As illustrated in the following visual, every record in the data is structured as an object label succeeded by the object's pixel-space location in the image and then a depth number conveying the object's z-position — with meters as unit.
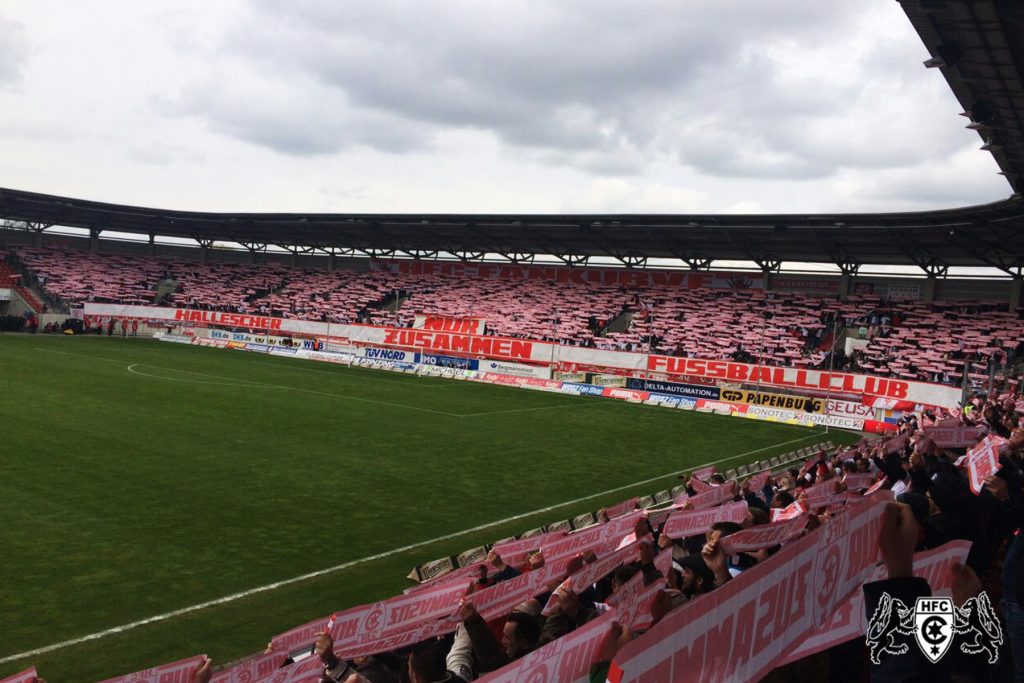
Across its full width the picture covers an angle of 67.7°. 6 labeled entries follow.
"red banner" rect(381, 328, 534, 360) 47.00
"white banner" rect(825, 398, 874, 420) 33.78
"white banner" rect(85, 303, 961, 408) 35.84
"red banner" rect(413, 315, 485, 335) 53.16
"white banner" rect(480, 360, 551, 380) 44.33
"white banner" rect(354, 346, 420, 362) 48.41
